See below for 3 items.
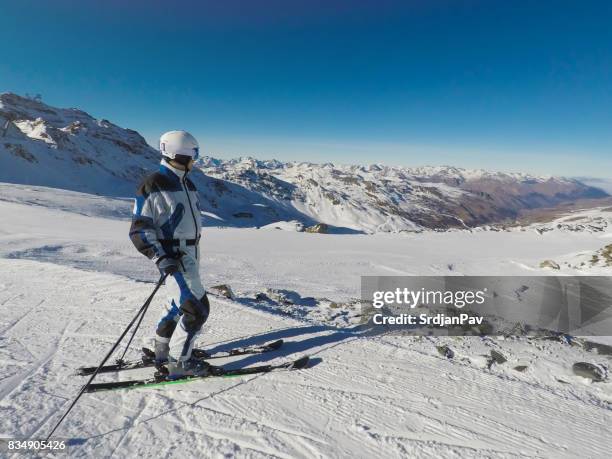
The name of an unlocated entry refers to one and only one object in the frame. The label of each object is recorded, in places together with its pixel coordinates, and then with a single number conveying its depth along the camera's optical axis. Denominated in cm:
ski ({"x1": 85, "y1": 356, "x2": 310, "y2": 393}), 435
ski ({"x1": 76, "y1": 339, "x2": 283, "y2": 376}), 486
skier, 430
